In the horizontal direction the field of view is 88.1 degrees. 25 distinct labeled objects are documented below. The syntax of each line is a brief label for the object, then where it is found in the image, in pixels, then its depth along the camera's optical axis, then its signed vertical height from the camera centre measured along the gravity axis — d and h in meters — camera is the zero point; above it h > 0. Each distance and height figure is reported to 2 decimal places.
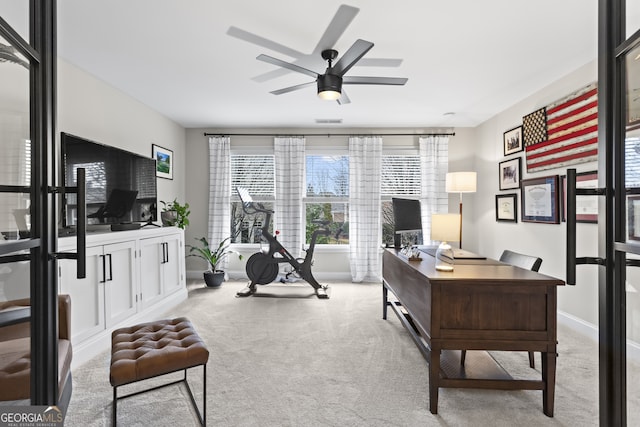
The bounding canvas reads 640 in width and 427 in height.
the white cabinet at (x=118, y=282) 2.46 -0.61
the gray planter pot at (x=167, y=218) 4.10 -0.05
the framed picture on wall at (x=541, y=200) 3.42 +0.14
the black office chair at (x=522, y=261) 2.36 -0.38
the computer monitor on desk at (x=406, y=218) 2.99 -0.04
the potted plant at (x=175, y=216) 4.11 -0.02
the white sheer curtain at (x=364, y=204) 5.14 +0.15
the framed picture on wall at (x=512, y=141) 4.04 +0.92
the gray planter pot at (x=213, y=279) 4.75 -0.93
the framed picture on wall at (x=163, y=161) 4.39 +0.75
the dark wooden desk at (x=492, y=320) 1.80 -0.59
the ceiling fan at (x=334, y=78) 2.35 +1.07
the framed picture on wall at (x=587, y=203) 2.93 +0.09
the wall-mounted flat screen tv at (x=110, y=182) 2.74 +0.32
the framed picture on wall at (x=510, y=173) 4.07 +0.51
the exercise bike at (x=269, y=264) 4.37 -0.67
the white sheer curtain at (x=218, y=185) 5.23 +0.46
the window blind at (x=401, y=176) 5.34 +0.60
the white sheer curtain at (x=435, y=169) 5.17 +0.69
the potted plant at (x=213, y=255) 4.77 -0.64
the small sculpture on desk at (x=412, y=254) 2.49 -0.32
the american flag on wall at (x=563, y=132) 2.99 +0.82
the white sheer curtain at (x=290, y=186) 5.18 +0.44
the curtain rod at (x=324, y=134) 5.25 +1.27
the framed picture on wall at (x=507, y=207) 4.14 +0.08
